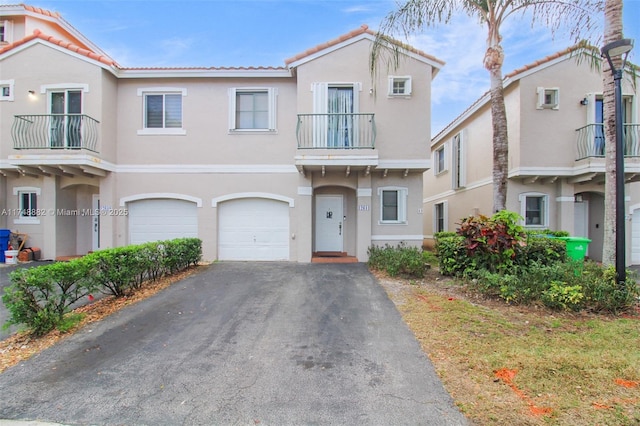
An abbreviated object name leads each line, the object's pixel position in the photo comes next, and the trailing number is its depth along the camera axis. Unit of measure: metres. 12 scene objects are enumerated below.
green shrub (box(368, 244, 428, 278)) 8.18
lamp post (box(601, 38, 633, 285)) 5.60
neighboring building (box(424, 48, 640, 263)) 10.52
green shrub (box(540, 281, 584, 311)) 5.31
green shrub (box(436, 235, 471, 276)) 7.67
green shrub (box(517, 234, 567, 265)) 7.07
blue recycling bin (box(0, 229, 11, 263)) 10.42
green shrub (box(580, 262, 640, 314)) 5.36
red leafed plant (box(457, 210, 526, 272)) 6.80
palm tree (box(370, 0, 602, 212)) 8.12
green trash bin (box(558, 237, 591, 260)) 8.12
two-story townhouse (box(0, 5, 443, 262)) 10.20
